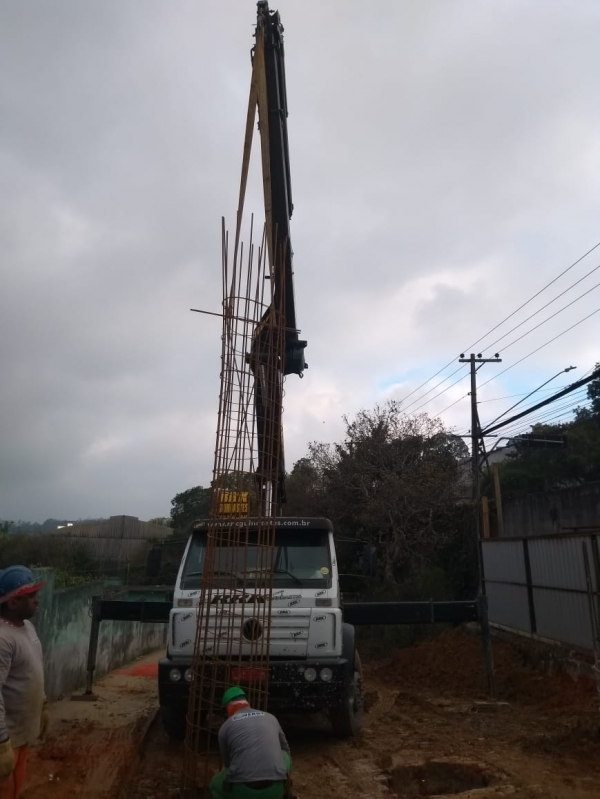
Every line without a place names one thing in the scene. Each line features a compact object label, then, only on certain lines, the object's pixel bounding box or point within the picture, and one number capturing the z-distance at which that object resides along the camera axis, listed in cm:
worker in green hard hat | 420
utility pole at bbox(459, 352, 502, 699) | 1038
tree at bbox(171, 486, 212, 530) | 4467
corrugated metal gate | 1129
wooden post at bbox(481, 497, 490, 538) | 2078
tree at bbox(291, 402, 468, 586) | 2244
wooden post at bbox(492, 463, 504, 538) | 2118
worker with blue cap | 380
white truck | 695
